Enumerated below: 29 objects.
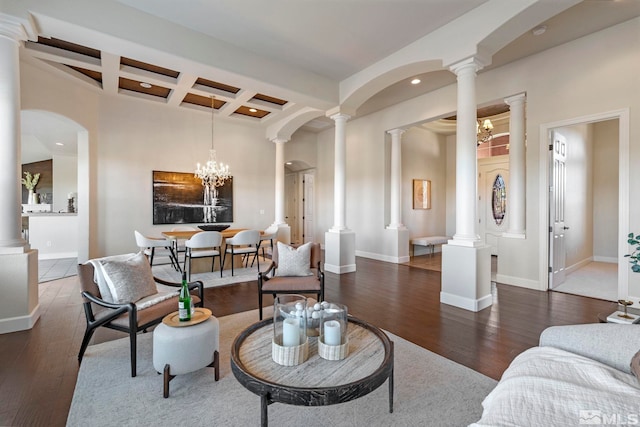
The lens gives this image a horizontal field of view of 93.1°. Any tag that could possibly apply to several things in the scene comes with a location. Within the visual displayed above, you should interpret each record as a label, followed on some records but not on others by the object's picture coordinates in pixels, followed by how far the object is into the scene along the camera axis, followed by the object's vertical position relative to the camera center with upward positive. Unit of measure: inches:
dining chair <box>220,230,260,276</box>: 210.8 -20.8
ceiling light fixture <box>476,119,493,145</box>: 240.8 +63.8
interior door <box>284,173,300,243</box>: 412.0 +11.2
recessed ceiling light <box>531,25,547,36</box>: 152.5 +92.5
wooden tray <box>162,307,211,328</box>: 81.7 -29.9
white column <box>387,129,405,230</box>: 277.7 +29.4
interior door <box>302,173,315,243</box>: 379.6 +5.1
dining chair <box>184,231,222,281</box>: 192.4 -20.3
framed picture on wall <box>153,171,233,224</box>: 271.3 +10.4
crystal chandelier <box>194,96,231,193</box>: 244.5 +32.3
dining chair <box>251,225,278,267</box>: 244.8 -18.1
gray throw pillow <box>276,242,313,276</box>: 140.1 -23.2
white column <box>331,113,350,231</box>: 228.2 +30.3
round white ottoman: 78.7 -36.5
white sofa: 43.4 -29.0
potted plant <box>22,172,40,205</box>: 366.4 +37.9
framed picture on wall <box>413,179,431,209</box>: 313.4 +19.4
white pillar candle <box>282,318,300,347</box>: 65.5 -26.7
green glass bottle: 84.0 -26.0
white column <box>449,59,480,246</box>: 148.4 +25.6
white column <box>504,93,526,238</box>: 189.8 +27.0
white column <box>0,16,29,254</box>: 117.7 +29.0
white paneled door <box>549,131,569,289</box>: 178.7 +1.7
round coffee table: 54.4 -31.9
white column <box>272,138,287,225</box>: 314.7 +30.5
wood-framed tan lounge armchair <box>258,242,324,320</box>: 127.5 -28.1
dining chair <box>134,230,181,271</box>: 205.0 -21.1
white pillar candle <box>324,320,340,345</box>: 66.7 -26.9
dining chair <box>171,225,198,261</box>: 213.3 -21.6
